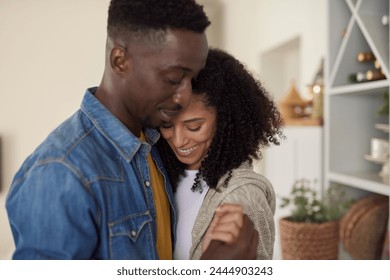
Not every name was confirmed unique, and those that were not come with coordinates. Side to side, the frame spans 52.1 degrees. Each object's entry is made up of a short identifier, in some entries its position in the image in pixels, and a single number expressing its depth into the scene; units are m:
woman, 0.64
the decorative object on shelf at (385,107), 1.14
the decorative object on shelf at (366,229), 1.20
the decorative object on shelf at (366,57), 1.23
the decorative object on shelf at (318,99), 1.47
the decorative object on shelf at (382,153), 1.17
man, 0.43
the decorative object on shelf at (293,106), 1.67
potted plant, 1.18
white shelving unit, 1.30
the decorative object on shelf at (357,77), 1.23
